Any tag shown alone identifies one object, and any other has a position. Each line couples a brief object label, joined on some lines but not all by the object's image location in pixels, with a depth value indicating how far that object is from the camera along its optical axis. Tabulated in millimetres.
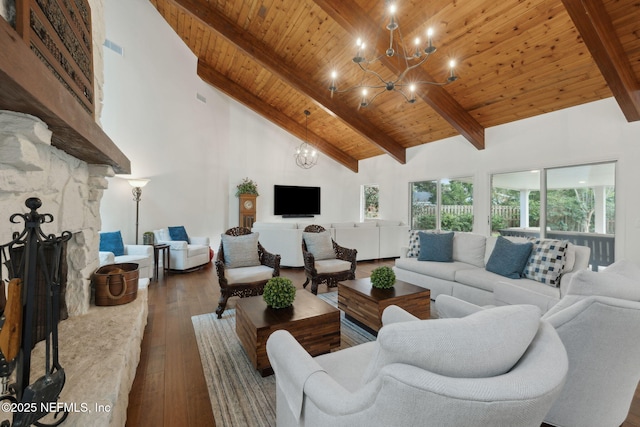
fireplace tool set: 911
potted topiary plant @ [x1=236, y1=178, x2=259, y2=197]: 7398
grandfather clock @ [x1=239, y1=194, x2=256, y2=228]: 7371
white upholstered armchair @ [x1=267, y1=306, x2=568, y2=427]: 685
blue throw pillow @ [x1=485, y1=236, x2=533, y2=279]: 3141
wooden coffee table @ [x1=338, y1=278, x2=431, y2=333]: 2639
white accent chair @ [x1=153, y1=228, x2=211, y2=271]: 5059
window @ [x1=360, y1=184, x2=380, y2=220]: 8836
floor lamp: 4952
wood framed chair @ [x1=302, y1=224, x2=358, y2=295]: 3770
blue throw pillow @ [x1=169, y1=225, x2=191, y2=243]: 5629
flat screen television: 8242
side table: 4757
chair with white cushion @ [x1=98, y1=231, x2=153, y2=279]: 4266
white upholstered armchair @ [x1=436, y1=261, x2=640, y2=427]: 1178
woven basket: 2205
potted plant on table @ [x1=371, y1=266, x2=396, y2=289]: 2919
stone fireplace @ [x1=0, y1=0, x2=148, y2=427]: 983
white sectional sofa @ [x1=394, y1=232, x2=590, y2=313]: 2244
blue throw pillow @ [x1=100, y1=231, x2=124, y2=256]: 4309
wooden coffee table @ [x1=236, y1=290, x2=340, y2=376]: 2033
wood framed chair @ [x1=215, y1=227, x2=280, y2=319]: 3135
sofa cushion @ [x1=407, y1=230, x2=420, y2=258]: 4277
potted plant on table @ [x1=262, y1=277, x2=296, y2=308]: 2299
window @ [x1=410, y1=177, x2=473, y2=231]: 5953
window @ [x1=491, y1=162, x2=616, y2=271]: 4031
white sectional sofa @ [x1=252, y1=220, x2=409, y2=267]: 5520
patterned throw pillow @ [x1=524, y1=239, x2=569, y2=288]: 2854
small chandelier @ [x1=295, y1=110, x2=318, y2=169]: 8406
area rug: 1696
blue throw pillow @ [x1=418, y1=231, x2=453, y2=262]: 3941
